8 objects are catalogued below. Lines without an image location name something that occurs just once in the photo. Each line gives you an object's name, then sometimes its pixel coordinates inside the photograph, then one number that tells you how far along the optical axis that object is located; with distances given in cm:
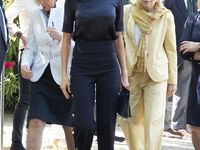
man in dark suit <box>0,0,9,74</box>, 543
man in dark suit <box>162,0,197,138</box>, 923
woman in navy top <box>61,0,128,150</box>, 530
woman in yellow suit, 659
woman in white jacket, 620
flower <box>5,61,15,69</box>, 1011
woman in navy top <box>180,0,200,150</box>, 683
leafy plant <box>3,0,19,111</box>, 1103
